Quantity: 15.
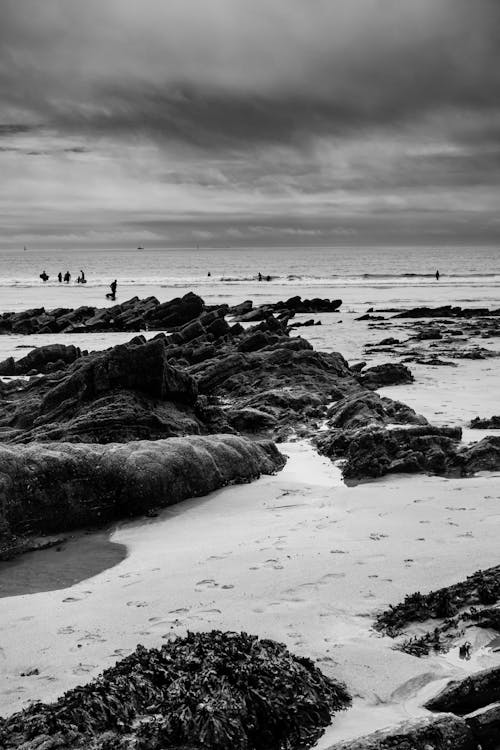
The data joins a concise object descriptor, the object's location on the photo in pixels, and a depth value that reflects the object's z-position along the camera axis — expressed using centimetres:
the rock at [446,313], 3174
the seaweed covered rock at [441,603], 419
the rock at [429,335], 2297
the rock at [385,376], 1469
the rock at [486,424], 1036
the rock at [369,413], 1030
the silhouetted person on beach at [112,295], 4872
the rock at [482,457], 809
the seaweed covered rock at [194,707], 291
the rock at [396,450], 823
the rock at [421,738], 267
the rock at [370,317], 3150
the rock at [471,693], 297
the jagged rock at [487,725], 275
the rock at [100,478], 650
